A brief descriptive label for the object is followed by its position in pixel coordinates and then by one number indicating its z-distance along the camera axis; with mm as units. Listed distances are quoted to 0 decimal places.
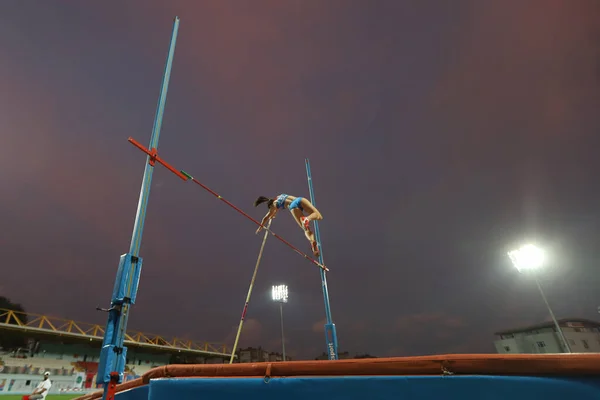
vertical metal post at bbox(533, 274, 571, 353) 17812
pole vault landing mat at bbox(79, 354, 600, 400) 1661
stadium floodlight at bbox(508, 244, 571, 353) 20062
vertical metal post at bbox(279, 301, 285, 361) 19422
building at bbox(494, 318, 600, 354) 35469
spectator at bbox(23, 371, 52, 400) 8156
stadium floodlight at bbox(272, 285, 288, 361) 17297
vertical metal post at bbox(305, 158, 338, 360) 7383
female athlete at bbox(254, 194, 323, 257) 7134
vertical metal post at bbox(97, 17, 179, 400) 3436
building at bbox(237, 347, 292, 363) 31773
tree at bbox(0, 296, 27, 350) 19203
